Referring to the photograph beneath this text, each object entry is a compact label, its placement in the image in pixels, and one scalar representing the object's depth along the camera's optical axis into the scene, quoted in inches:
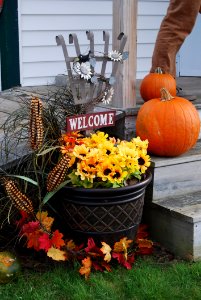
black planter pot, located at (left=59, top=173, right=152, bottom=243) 107.3
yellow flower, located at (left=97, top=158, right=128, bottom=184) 106.4
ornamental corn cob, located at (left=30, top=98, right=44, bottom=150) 110.7
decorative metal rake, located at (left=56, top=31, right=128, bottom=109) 114.5
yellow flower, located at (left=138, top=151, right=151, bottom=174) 113.4
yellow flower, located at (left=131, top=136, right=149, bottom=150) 114.4
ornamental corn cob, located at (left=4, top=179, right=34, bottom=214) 106.7
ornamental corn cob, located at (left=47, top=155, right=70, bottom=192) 108.2
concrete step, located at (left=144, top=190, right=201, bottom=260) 115.3
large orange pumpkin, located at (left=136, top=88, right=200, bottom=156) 123.8
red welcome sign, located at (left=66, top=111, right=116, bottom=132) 111.7
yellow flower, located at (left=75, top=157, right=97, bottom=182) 106.6
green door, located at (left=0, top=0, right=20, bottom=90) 203.3
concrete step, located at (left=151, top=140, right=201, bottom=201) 125.2
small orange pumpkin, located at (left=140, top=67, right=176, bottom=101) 145.2
